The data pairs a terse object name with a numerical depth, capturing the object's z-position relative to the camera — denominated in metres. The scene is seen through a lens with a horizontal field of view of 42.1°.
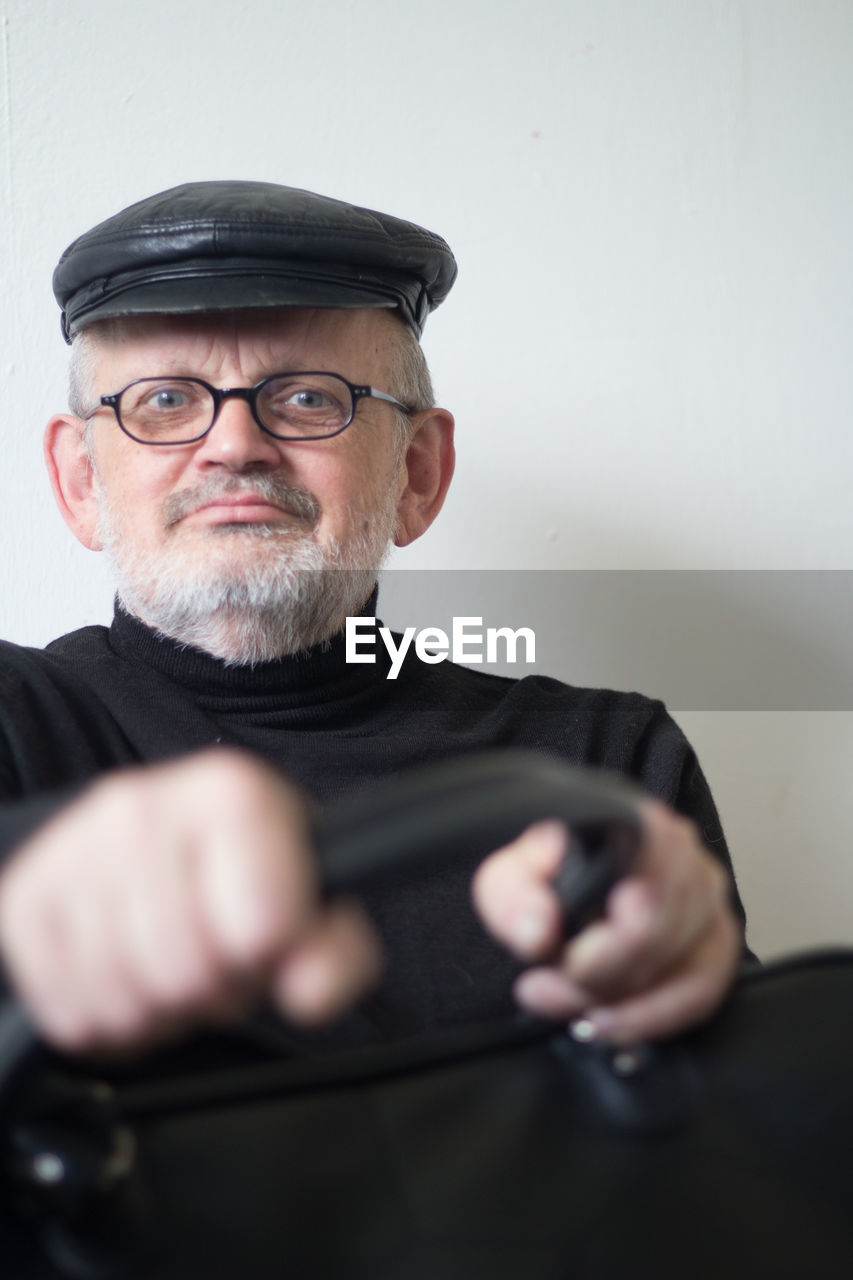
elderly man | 0.84
